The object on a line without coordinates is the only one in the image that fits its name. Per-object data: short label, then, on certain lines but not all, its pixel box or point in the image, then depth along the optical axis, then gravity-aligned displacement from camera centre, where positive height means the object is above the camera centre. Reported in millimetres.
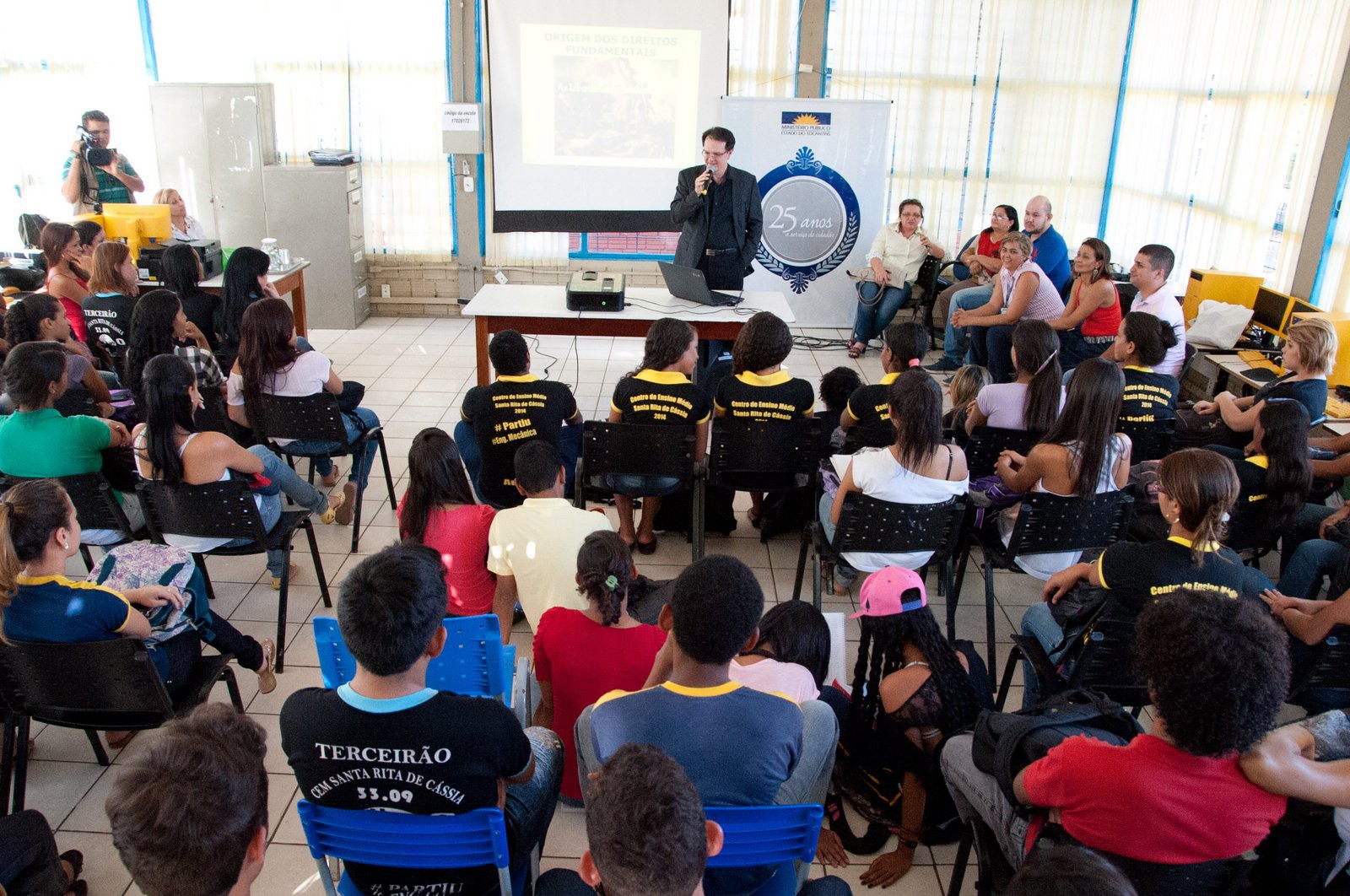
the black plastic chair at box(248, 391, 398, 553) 3807 -1158
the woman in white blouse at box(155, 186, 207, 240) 6113 -588
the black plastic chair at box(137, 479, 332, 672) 3088 -1261
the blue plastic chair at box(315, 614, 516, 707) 2273 -1267
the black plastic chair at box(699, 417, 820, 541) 3672 -1159
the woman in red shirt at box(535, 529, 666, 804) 2312 -1202
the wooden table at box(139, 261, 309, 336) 5488 -959
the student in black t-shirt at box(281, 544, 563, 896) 1714 -1061
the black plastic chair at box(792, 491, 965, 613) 3119 -1230
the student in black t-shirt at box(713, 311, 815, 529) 3773 -952
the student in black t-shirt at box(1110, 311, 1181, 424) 3961 -922
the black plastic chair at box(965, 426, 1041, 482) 3840 -1162
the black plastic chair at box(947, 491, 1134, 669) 3107 -1209
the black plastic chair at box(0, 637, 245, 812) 2271 -1378
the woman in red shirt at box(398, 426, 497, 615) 2881 -1143
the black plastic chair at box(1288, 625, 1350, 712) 2508 -1335
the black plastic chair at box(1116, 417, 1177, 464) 4012 -1191
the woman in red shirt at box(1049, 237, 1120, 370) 5371 -898
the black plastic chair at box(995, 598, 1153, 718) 2535 -1359
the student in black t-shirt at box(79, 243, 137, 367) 4547 -843
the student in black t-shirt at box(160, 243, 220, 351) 4840 -826
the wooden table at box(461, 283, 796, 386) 5133 -957
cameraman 6289 -370
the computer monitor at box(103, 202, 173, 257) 5539 -593
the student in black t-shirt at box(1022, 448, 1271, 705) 2475 -1030
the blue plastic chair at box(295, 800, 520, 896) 1704 -1248
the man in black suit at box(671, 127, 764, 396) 5520 -471
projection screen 6750 +208
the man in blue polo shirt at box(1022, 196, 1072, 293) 6254 -624
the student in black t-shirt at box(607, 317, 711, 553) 3754 -994
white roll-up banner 7035 -347
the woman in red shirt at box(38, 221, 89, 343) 4809 -755
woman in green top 3137 -1015
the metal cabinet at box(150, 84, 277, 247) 7055 -202
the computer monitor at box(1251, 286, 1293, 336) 5111 -828
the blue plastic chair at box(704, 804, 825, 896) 1690 -1210
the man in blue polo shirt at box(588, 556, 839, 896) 1778 -1061
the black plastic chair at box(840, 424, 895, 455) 3764 -1129
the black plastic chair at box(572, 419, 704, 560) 3588 -1166
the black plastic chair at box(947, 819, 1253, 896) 1728 -1280
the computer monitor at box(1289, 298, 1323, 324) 4906 -765
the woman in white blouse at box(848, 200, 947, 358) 7023 -874
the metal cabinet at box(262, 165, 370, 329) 7125 -768
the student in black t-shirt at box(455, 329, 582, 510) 3627 -1063
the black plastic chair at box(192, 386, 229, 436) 4023 -1194
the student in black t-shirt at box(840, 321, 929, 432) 3760 -932
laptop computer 5355 -820
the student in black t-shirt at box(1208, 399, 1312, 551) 3145 -1039
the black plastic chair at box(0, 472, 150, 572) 3195 -1264
